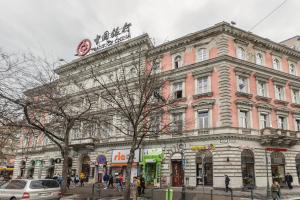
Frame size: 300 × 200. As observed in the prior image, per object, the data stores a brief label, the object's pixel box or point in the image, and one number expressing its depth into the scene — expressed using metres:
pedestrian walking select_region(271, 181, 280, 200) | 15.13
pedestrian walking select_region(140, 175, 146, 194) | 19.92
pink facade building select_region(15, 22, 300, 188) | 23.82
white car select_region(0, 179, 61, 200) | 12.52
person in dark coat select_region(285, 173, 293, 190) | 23.69
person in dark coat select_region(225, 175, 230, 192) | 21.03
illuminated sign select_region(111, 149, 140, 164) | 28.48
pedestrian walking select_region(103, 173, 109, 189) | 26.20
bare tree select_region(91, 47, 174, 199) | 14.97
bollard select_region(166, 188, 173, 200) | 12.37
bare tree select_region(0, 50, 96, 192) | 14.37
